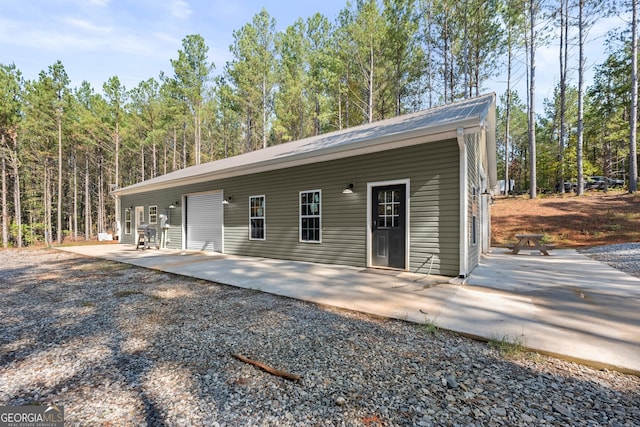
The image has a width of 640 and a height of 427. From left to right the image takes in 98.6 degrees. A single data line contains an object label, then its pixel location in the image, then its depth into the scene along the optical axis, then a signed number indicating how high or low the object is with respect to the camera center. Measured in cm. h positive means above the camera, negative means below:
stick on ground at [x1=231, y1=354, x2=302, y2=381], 192 -115
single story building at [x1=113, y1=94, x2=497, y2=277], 497 +33
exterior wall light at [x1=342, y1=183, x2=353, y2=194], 607 +49
